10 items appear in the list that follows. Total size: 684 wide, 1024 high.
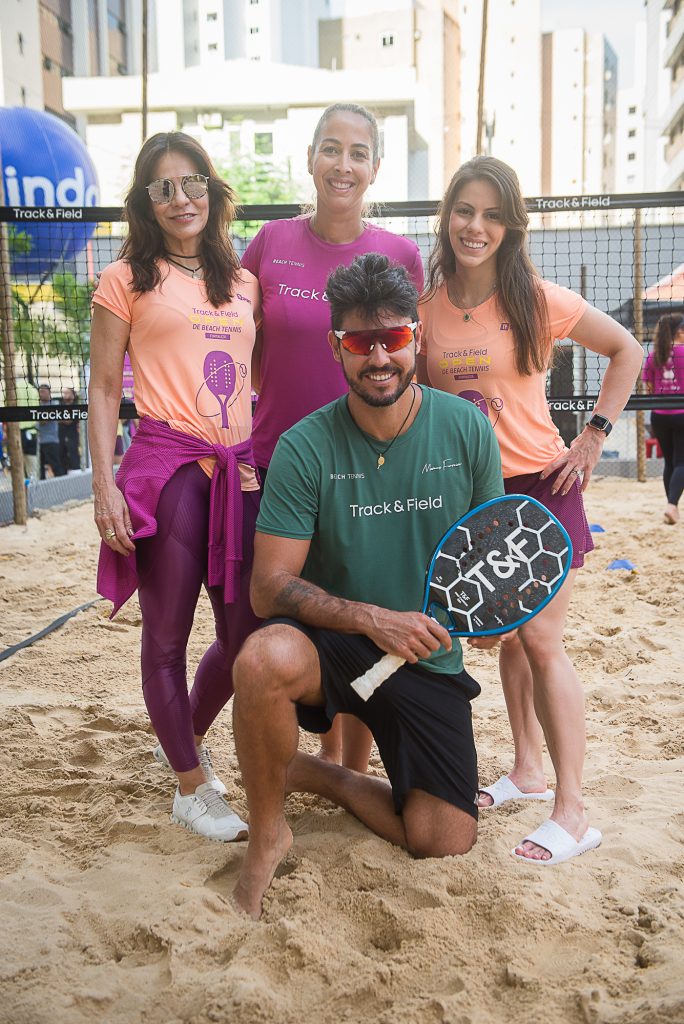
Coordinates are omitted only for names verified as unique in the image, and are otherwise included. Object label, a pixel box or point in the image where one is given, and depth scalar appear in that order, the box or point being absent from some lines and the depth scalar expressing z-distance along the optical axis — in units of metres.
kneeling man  2.43
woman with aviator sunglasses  2.71
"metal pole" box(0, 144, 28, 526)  7.17
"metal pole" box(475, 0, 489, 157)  9.02
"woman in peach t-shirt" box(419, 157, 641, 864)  2.70
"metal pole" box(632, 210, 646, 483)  8.88
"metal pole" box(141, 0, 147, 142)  9.13
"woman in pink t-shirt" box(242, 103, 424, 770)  2.90
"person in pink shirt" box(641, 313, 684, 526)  7.50
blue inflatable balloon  9.29
